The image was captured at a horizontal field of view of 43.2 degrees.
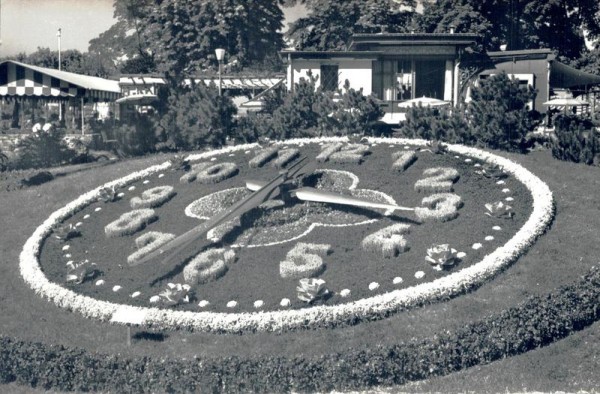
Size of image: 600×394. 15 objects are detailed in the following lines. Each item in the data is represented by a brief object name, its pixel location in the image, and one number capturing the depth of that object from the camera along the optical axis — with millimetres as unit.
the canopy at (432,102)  25203
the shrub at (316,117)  21422
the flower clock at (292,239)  12438
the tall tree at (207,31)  43656
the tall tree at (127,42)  46094
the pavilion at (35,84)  28875
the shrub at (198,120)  22312
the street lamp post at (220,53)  24025
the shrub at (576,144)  17516
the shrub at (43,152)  23828
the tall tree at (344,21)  42562
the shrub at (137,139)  23344
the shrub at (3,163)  23984
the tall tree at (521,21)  37781
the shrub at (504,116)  18406
